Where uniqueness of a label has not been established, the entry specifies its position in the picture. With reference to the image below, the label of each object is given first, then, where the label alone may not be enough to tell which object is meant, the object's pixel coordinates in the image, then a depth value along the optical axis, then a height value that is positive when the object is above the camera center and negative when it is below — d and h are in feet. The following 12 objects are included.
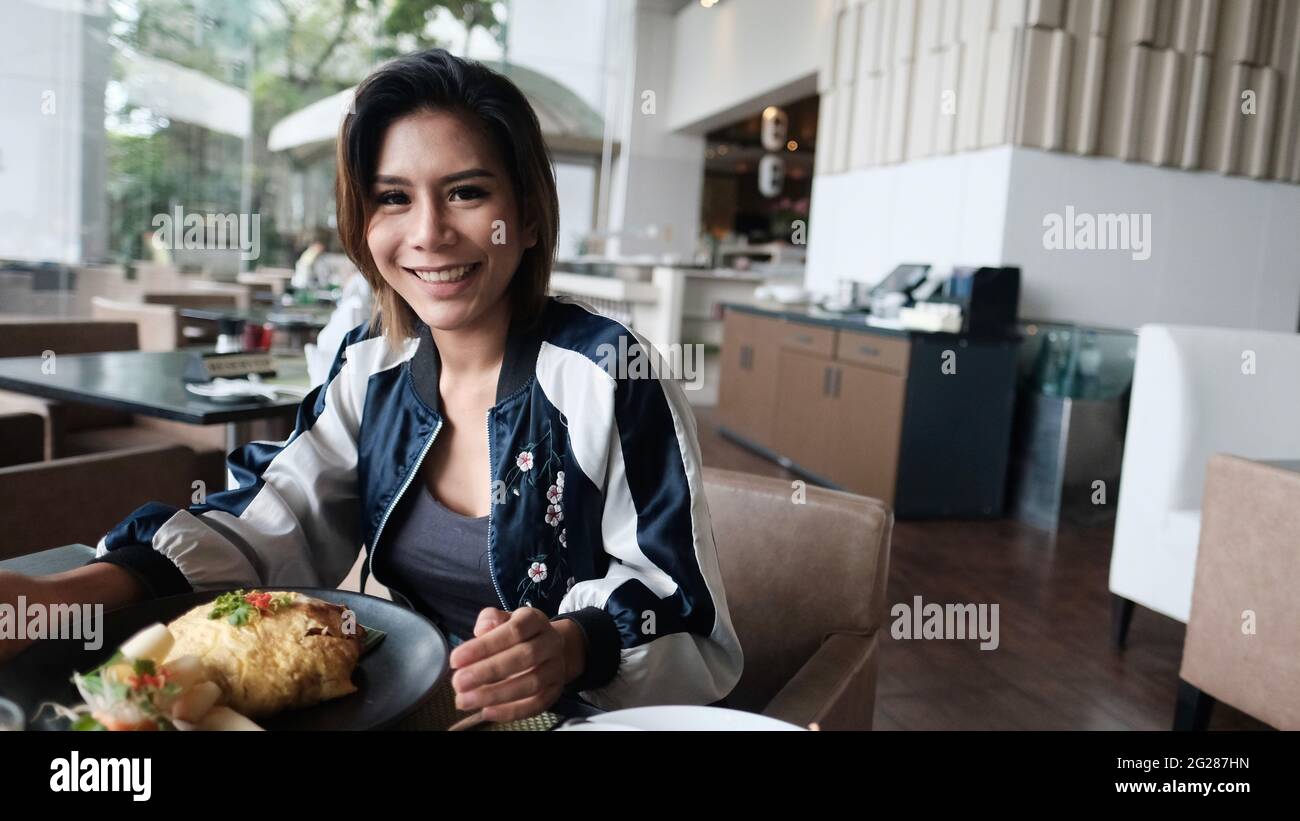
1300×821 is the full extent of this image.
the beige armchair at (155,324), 11.83 -0.71
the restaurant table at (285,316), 13.70 -0.60
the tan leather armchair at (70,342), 9.66 -0.86
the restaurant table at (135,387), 6.69 -0.93
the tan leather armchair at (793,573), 3.89 -1.11
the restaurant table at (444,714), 2.27 -1.07
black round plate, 2.13 -0.96
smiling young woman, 3.04 -0.62
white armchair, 9.29 -0.87
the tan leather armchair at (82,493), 5.20 -1.38
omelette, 2.15 -0.89
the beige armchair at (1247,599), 6.38 -1.82
